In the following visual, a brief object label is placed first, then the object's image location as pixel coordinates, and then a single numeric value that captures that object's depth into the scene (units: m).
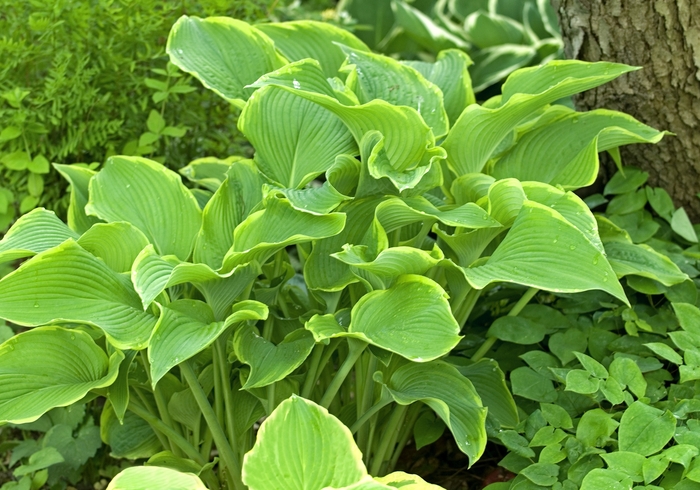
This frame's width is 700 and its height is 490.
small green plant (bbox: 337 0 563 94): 2.94
